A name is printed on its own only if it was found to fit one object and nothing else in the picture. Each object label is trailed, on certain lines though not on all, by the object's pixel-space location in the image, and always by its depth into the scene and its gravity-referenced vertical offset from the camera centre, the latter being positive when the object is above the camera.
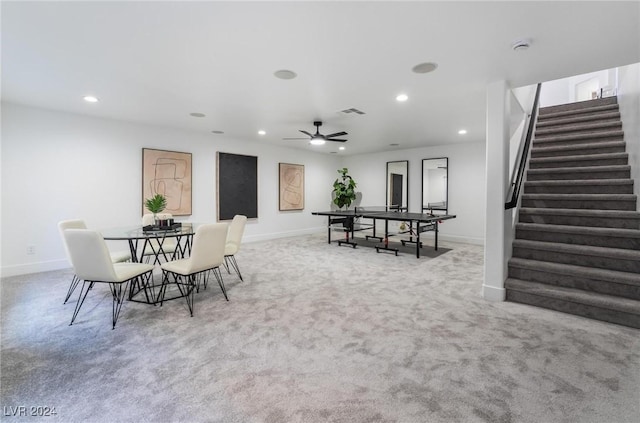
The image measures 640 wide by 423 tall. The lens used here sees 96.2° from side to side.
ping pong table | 4.98 -0.17
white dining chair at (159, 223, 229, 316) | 2.69 -0.46
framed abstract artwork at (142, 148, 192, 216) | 5.00 +0.56
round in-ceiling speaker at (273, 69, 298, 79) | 2.87 +1.38
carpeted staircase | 2.70 -0.19
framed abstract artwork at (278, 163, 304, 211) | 7.23 +0.59
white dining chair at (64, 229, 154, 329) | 2.31 -0.44
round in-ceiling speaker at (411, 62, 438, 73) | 2.71 +1.39
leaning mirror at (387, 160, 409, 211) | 7.65 +0.70
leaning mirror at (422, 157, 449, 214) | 7.04 +0.62
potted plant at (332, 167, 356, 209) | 6.91 +0.38
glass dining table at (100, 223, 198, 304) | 2.80 -0.27
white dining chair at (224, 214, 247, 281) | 3.66 -0.33
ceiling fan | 4.74 +1.20
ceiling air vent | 4.17 +1.46
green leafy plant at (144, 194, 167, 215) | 3.13 +0.05
